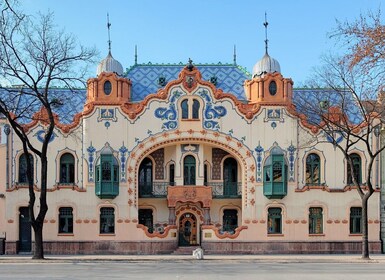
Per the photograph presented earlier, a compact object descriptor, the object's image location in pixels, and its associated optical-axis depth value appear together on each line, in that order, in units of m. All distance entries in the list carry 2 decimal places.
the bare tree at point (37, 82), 32.59
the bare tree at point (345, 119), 34.94
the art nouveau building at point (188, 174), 40.50
